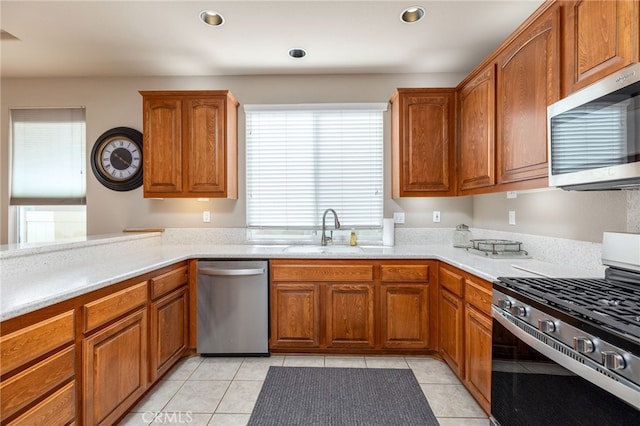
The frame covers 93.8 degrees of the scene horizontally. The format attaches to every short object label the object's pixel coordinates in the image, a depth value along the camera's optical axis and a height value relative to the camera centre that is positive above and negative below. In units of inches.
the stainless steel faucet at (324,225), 117.9 -4.5
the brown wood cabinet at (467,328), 68.4 -30.1
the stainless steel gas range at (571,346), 35.7 -19.0
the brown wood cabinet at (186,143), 111.1 +26.2
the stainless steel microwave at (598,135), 44.1 +13.1
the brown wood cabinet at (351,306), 97.9 -30.5
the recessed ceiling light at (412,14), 84.7 +57.9
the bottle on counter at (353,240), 120.0 -10.6
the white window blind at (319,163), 124.1 +21.0
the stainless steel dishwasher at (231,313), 98.4 -32.8
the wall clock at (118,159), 125.6 +22.9
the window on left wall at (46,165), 126.5 +20.4
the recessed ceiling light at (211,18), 86.5 +58.0
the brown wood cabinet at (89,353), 44.8 -26.8
